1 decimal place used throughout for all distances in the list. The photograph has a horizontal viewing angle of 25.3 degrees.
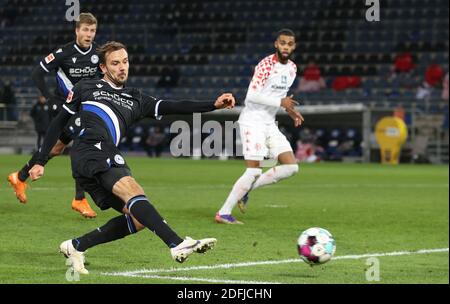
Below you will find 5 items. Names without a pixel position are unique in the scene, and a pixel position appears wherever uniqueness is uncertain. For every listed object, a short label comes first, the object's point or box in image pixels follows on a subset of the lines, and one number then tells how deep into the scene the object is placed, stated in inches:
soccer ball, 307.9
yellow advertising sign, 1211.9
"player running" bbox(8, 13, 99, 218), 442.3
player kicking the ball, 285.4
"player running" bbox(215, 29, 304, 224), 477.1
